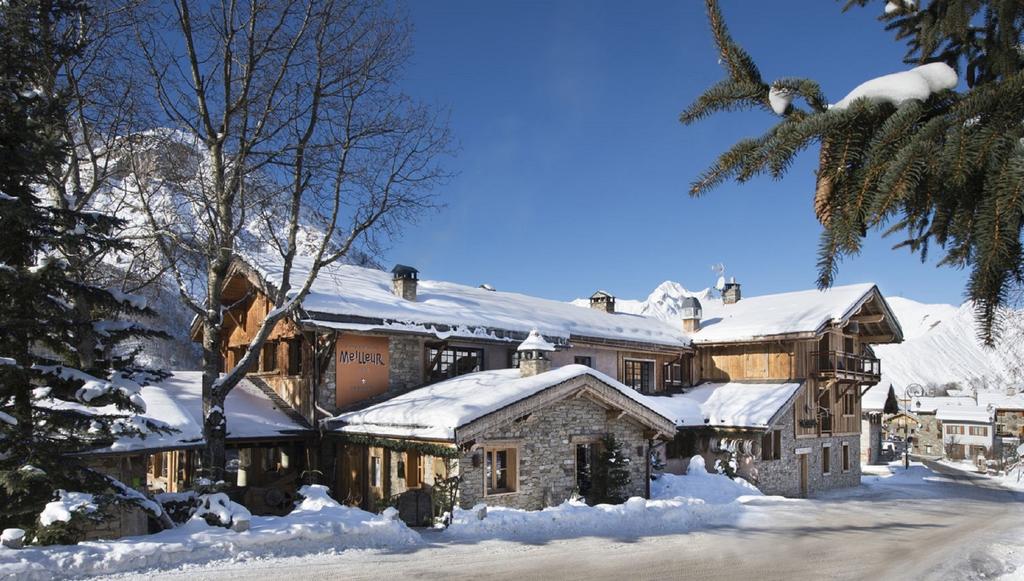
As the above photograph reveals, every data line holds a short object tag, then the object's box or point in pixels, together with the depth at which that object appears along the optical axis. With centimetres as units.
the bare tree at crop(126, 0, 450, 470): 1612
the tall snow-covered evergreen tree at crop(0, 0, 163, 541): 1062
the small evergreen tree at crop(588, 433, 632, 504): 1938
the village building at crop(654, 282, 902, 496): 2602
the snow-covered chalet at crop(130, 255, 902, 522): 1783
